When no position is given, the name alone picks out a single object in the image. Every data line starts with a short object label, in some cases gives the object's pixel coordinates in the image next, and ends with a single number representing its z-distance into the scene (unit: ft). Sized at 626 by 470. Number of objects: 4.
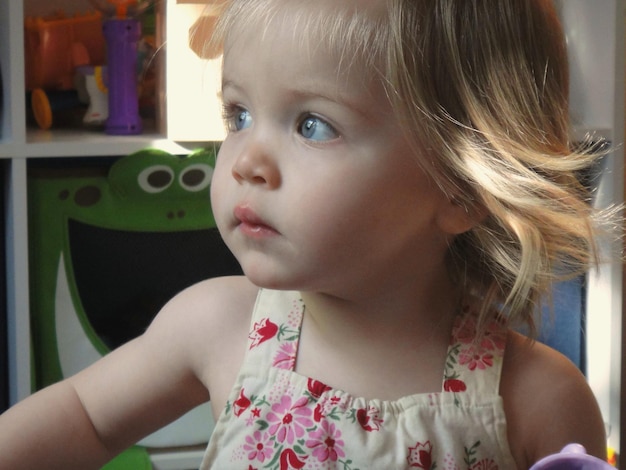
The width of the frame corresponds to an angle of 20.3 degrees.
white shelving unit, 4.54
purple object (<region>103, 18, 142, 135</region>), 4.92
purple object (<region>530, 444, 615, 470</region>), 2.56
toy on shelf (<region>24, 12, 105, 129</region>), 5.27
